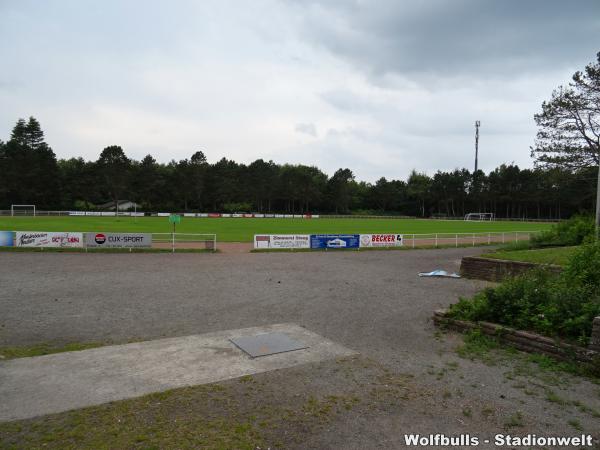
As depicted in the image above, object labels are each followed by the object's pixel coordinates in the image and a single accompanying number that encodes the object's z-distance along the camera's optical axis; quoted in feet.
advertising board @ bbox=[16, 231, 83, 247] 83.51
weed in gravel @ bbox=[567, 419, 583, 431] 15.05
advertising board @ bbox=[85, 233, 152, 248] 84.23
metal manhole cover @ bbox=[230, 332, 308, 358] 23.57
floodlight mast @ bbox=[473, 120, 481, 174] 367.45
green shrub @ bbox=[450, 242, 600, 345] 23.30
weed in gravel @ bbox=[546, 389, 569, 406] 17.10
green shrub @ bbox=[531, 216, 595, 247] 79.70
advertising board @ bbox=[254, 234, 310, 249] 91.25
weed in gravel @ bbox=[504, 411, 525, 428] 15.21
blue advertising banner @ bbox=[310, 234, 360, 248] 96.89
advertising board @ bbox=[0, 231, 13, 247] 83.15
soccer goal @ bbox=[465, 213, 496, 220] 357.20
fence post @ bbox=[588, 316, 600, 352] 20.51
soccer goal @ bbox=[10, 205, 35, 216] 255.21
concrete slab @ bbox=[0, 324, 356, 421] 17.02
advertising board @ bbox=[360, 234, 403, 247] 100.68
